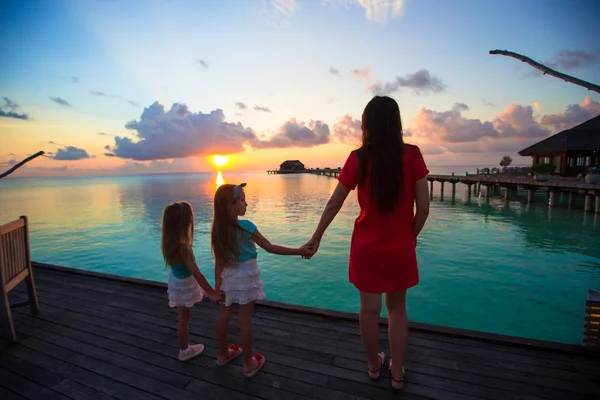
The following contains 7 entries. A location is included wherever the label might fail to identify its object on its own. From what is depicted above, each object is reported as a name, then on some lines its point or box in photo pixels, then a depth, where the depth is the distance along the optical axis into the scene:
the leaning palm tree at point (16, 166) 3.39
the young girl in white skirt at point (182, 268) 2.89
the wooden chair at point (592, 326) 2.96
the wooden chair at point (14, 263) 3.32
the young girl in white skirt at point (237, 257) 2.58
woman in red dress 2.19
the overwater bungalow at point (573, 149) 30.64
